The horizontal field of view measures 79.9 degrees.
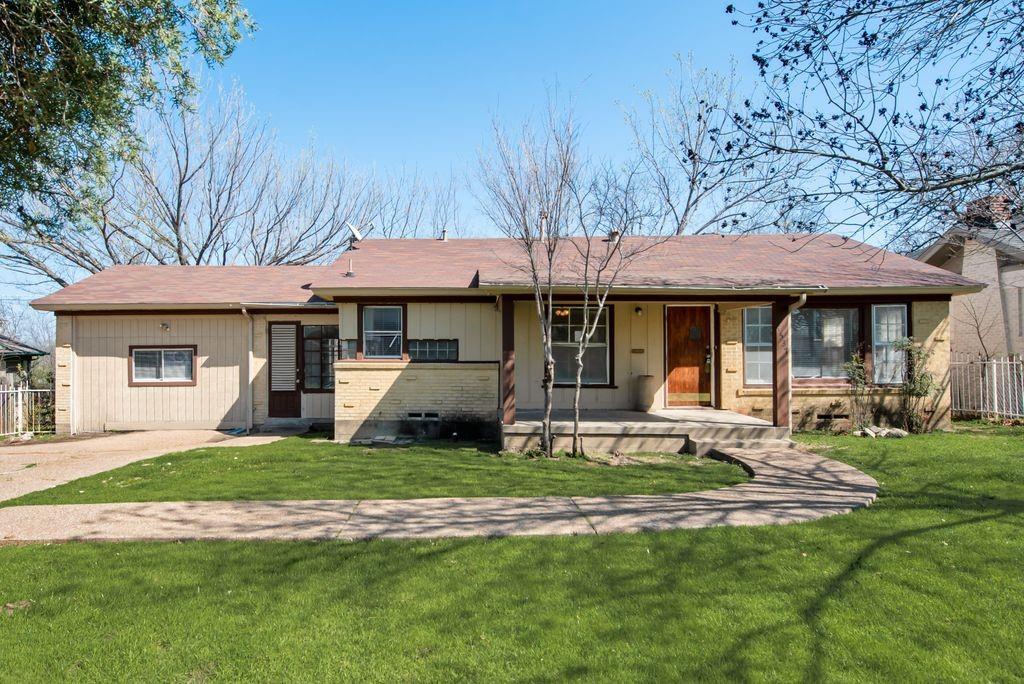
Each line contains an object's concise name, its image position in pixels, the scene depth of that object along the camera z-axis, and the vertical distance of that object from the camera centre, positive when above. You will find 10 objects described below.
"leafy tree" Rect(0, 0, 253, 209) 7.60 +3.79
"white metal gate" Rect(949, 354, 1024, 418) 13.10 -1.00
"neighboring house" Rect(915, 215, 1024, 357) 15.06 +0.99
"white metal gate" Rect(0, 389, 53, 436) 13.94 -1.43
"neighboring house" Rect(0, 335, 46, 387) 15.38 -0.26
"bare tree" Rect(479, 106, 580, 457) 9.83 +1.97
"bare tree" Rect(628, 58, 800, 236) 5.45 +1.54
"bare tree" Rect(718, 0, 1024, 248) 5.02 +1.93
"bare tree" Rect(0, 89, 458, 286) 23.41 +4.71
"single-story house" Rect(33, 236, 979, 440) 11.89 +0.15
